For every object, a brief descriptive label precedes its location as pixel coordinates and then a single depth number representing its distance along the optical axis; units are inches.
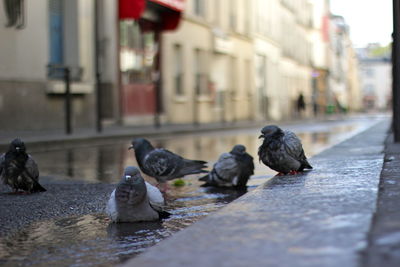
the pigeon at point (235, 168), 243.6
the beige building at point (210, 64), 1036.5
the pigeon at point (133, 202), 164.9
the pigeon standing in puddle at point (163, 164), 237.8
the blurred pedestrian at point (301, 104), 1673.2
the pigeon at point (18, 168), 219.4
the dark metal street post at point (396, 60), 313.4
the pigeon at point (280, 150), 207.6
